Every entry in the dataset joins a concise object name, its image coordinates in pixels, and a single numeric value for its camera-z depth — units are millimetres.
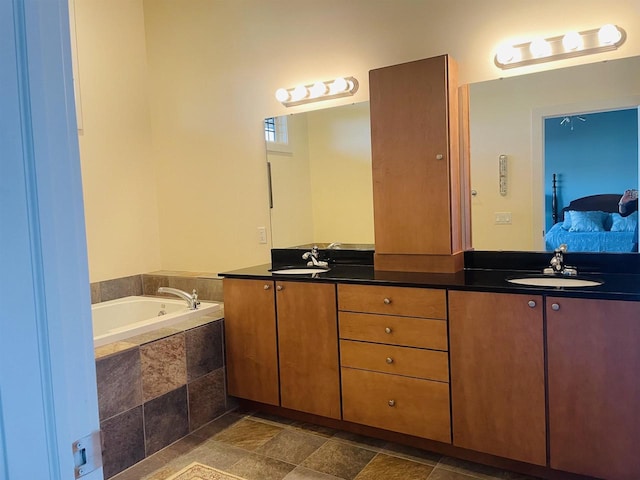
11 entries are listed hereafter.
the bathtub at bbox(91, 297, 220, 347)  3191
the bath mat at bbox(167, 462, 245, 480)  2299
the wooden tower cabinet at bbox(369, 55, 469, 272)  2527
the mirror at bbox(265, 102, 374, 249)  2967
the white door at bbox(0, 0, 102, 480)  548
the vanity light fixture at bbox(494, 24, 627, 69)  2248
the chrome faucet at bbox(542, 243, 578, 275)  2340
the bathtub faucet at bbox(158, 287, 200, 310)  3141
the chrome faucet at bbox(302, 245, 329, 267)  3090
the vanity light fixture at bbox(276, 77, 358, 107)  2992
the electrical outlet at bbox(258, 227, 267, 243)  3459
